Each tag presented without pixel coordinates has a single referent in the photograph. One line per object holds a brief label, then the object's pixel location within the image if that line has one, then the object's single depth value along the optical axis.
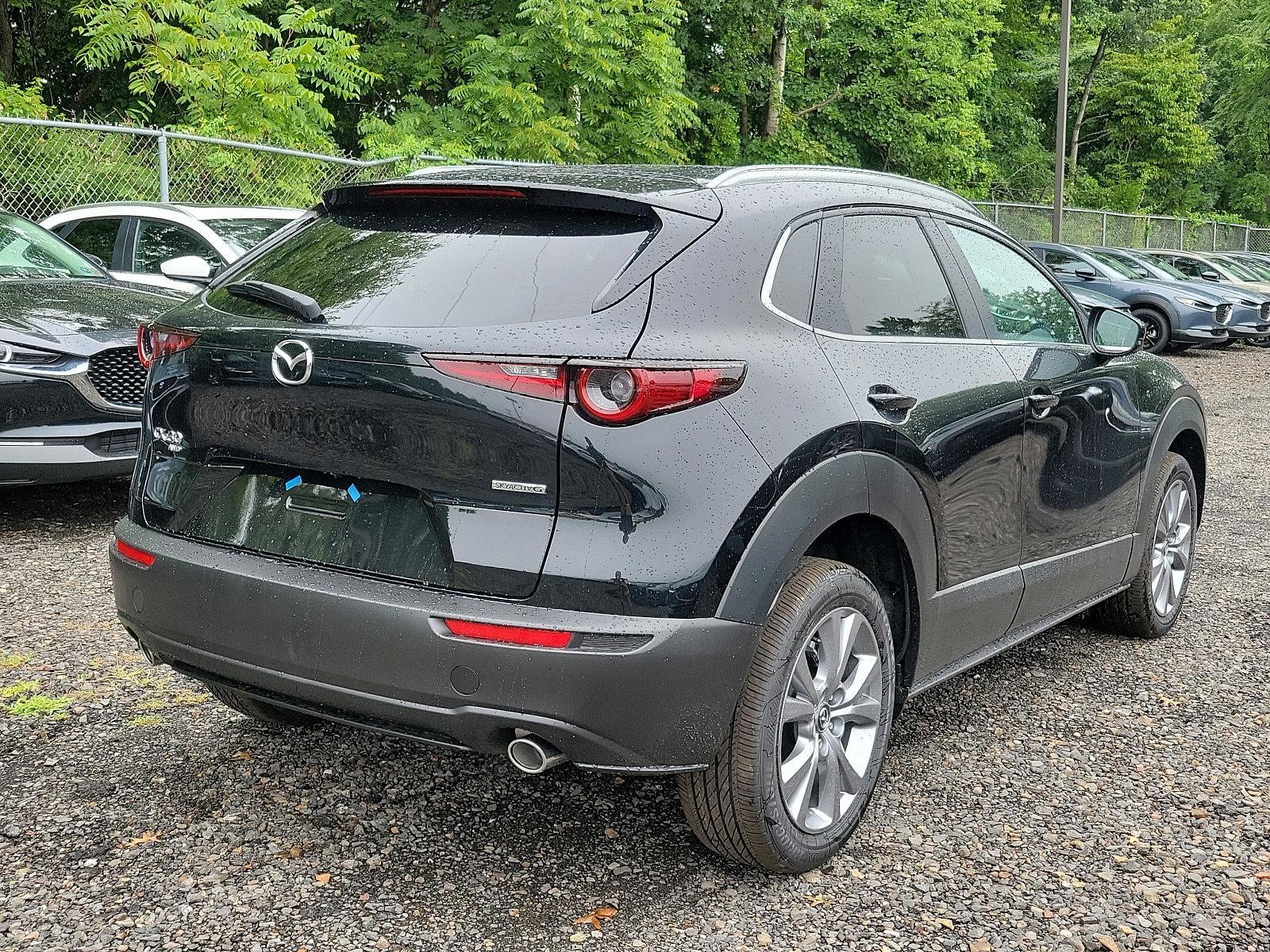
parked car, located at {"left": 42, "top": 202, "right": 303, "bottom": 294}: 8.97
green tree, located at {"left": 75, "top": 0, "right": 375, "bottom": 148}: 15.30
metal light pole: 25.23
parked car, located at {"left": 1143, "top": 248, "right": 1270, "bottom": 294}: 24.22
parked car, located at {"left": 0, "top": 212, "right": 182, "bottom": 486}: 5.82
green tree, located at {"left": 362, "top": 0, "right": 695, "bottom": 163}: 19.22
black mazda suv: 2.61
